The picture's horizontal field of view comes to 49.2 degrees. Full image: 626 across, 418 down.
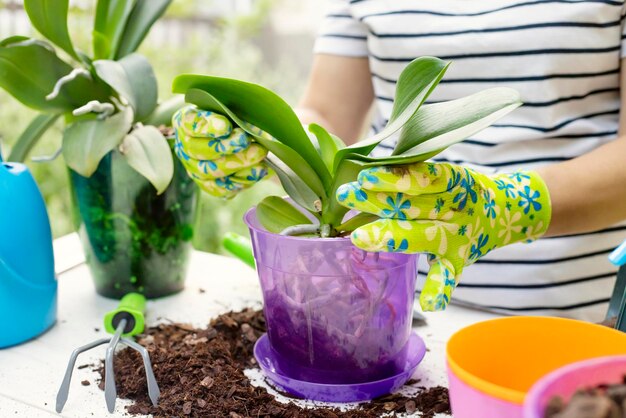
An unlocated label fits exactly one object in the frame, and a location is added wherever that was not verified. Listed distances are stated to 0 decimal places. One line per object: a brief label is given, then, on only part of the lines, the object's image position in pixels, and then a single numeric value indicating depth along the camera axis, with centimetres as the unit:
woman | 88
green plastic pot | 83
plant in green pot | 79
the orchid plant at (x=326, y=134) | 54
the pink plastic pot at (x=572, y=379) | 34
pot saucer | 63
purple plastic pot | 59
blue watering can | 74
